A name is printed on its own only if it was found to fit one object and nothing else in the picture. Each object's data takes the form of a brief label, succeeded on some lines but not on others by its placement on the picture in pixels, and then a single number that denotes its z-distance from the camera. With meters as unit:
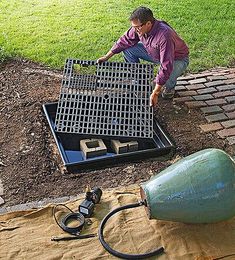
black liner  3.82
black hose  2.92
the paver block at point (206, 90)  4.95
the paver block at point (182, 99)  4.77
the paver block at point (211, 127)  4.34
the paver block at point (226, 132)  4.28
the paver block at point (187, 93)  4.89
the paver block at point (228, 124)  4.42
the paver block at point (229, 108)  4.68
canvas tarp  2.96
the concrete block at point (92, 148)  3.92
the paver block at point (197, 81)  5.14
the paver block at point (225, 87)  5.04
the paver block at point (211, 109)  4.62
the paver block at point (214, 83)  5.10
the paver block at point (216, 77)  5.24
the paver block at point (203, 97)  4.84
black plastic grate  4.11
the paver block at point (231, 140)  4.18
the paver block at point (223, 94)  4.91
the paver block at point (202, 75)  5.27
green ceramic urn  2.89
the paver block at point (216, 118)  4.49
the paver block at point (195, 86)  5.02
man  4.21
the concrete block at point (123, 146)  3.98
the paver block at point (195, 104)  4.70
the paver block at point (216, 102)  4.76
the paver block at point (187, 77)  5.22
